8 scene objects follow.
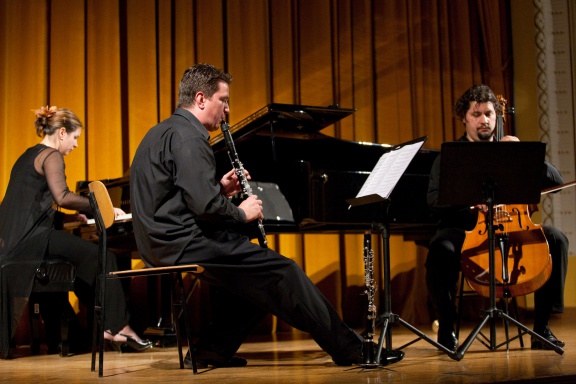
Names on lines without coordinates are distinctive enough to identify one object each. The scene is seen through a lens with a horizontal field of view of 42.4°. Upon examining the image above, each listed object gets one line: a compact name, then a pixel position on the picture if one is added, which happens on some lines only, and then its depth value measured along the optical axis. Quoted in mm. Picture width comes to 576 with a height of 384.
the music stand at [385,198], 3088
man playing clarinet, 3020
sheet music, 3100
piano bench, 4211
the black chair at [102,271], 3070
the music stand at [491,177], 3234
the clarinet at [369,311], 3014
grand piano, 4355
